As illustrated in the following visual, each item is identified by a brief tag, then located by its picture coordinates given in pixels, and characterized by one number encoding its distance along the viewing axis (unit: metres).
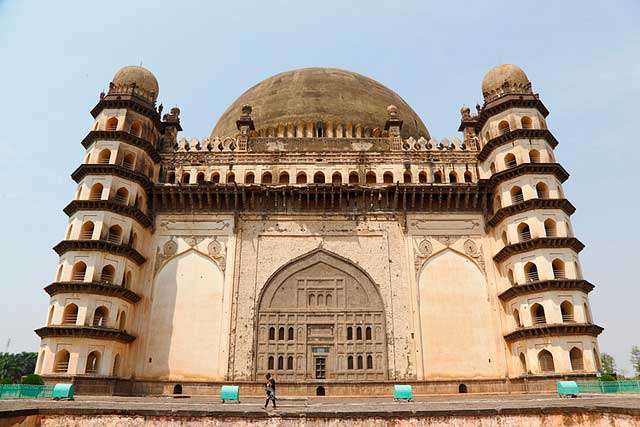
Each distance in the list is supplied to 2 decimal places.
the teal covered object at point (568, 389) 16.48
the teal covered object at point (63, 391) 16.20
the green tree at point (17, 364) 66.81
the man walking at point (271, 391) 14.01
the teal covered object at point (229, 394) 16.05
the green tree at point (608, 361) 69.85
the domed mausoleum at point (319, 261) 21.89
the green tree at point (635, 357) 69.50
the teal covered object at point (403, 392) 15.91
